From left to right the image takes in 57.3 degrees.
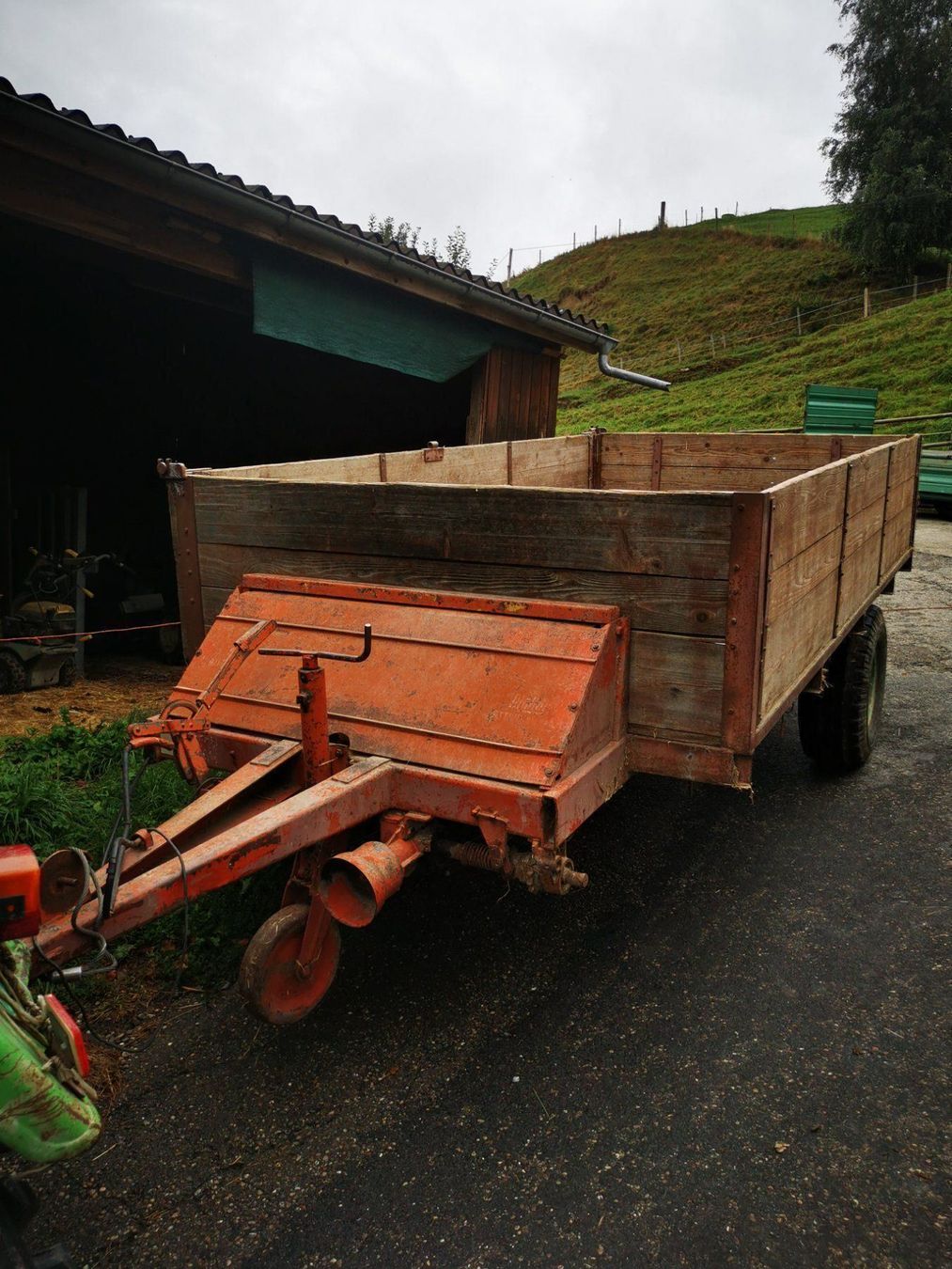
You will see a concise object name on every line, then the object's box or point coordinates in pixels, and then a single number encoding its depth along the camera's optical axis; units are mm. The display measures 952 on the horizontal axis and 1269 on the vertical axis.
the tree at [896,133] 31453
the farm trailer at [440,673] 2203
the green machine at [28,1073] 1394
